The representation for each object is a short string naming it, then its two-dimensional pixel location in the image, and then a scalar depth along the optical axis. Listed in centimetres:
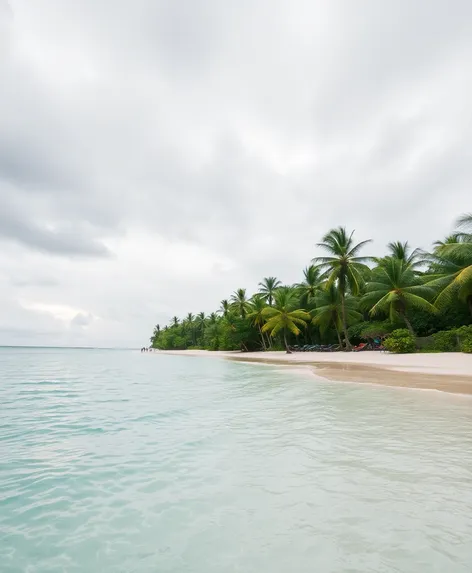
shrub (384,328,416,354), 2553
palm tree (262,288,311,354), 3528
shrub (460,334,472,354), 2134
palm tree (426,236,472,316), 2280
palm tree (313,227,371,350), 3072
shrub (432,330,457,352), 2397
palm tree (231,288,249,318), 5181
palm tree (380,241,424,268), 3712
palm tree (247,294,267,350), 4422
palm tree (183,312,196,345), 8678
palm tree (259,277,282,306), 4916
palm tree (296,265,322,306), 4269
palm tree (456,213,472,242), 2223
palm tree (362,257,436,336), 2761
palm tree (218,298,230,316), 6191
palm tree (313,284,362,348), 3622
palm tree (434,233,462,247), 3077
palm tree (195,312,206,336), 8381
